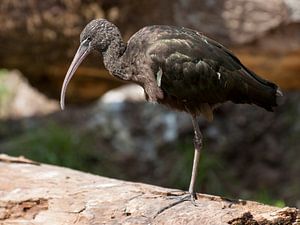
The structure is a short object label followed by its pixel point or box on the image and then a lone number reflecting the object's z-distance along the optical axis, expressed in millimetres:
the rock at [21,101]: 17859
